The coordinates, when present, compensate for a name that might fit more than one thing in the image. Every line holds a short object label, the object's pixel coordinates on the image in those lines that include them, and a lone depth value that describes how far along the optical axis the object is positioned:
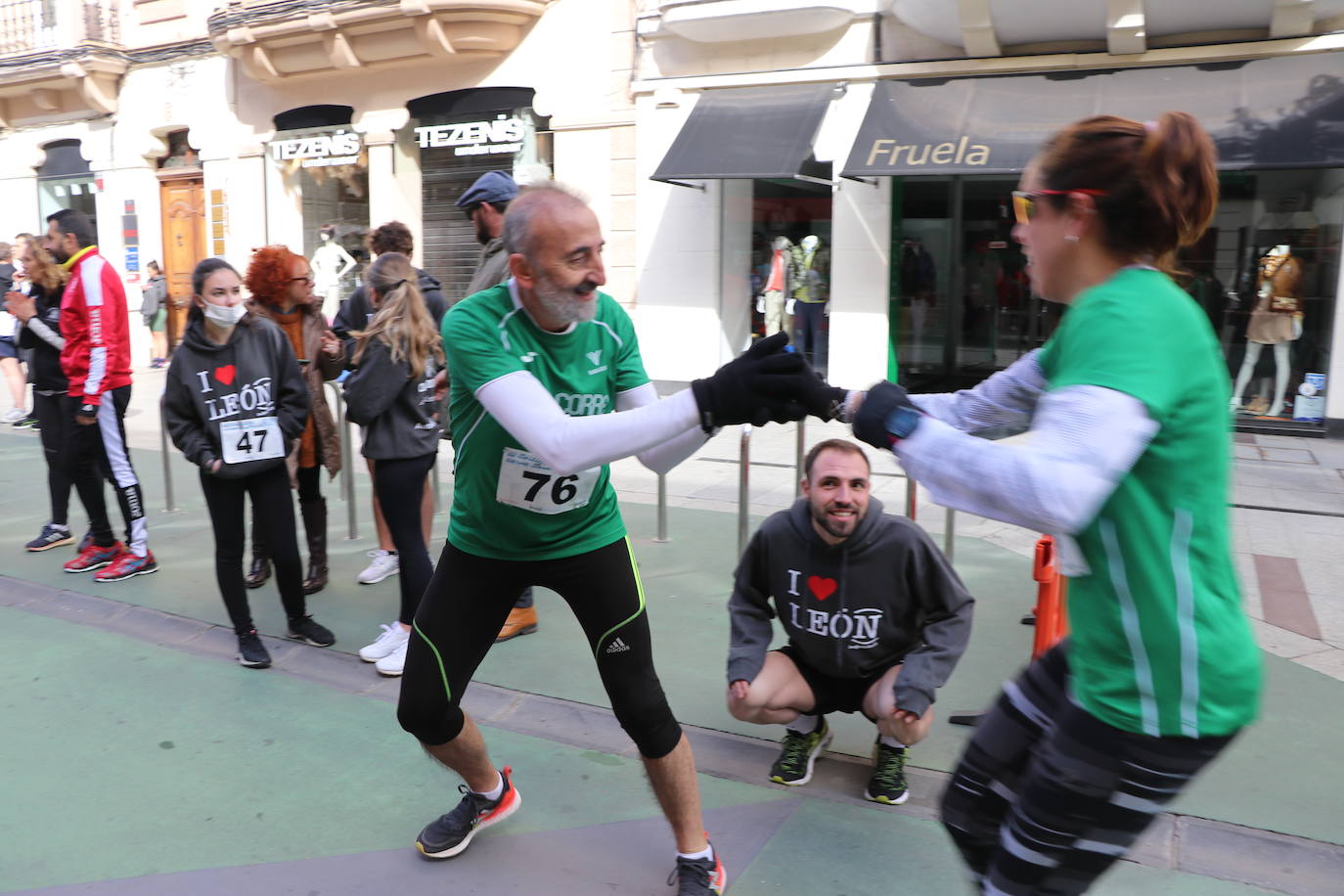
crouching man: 3.24
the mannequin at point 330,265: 16.06
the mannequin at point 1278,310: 10.63
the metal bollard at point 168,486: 7.14
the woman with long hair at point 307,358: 5.20
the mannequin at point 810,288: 12.75
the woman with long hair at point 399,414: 4.44
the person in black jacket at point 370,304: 5.10
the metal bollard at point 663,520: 6.17
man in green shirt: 2.46
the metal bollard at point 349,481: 6.47
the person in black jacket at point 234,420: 4.43
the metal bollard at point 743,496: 5.35
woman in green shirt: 1.54
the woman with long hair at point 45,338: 5.86
